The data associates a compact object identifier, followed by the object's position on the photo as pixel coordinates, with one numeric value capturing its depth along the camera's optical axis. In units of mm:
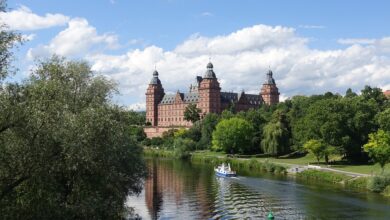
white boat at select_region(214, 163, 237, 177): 62844
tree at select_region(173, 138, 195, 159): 95225
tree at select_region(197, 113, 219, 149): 106975
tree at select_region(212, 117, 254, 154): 91750
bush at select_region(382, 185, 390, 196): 47319
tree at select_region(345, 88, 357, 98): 104000
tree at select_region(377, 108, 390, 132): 61812
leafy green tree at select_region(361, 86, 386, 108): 91212
